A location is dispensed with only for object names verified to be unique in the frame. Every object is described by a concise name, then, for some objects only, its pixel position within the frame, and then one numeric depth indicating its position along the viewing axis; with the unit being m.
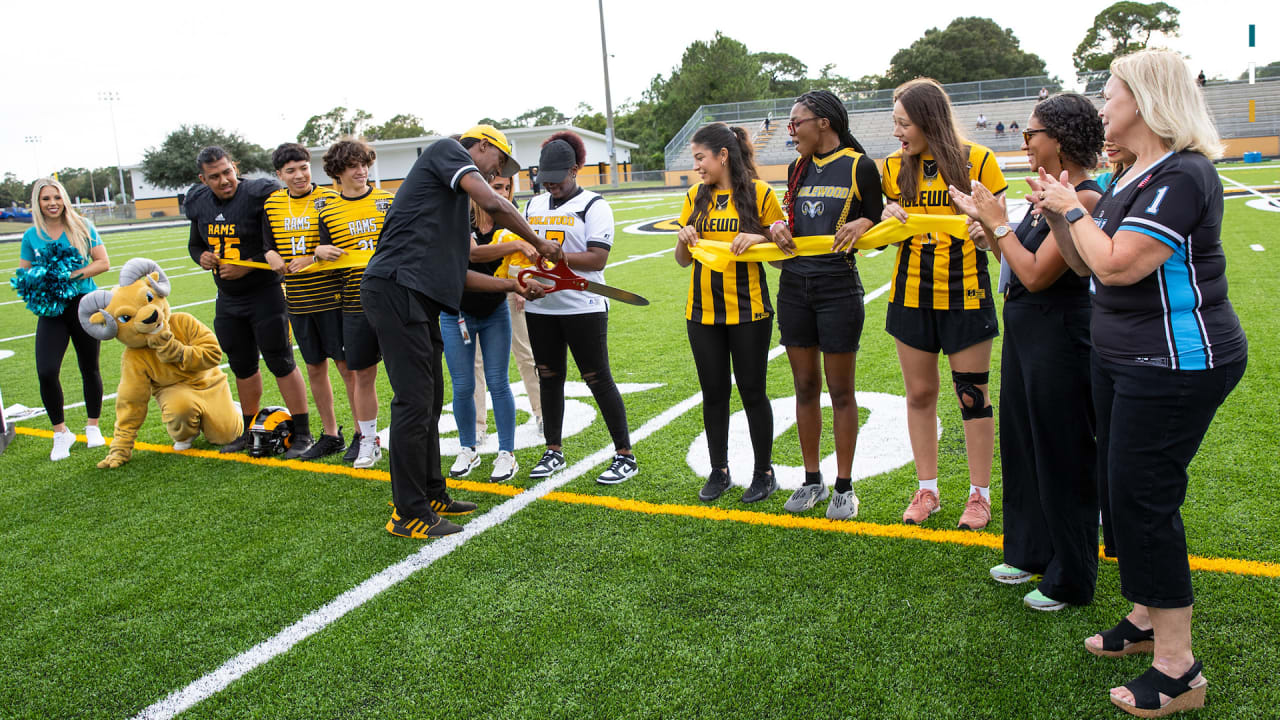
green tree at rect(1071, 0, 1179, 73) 65.56
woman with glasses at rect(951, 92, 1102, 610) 2.90
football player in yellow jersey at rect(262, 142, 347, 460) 5.50
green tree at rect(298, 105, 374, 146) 85.62
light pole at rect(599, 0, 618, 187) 47.19
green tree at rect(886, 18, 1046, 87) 69.00
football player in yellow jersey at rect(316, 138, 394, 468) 5.28
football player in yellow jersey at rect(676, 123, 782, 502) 4.26
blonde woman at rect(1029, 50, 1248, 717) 2.30
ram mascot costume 5.78
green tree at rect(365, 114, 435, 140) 88.69
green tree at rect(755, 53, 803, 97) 90.06
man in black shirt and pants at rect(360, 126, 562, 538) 4.09
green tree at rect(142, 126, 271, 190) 59.41
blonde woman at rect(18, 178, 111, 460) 6.05
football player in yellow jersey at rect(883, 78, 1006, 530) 3.64
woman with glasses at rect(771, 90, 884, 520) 3.98
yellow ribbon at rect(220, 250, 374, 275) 5.36
